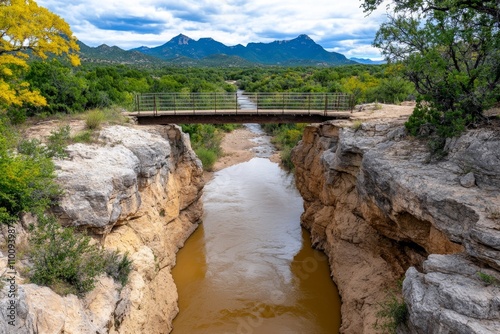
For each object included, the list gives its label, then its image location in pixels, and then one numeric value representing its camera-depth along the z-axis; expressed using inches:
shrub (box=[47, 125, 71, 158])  460.1
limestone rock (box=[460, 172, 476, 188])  352.2
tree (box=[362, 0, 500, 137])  405.4
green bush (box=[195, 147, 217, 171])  1243.8
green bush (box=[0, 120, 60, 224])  323.3
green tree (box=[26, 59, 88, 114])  719.7
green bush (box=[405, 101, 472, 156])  413.4
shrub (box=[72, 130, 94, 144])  518.3
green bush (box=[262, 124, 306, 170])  1302.5
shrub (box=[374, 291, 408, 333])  341.7
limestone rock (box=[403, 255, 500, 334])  257.9
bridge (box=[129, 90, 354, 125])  734.5
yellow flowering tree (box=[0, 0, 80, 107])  507.5
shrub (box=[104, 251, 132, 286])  380.2
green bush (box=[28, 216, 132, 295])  306.2
